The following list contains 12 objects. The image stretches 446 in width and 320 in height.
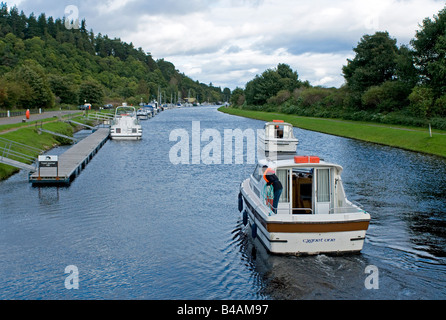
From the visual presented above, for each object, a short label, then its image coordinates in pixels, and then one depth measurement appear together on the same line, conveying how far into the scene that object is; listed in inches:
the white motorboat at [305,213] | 648.4
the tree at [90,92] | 4655.5
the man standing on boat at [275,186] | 670.5
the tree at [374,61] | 3105.3
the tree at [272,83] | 5467.5
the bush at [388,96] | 2772.9
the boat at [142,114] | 4251.2
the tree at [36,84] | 3585.1
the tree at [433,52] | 2294.5
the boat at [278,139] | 1756.9
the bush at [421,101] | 2333.9
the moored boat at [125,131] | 2299.5
